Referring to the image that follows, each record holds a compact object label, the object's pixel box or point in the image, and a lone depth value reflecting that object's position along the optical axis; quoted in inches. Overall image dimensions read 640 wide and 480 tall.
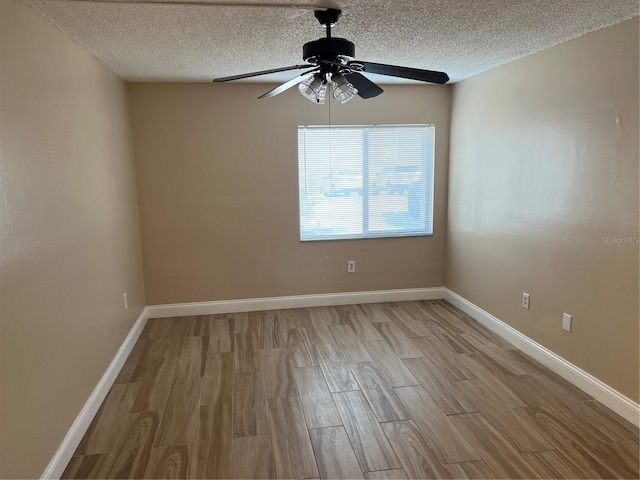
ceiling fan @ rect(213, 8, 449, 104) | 81.1
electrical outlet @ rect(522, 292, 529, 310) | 133.8
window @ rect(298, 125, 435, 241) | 172.7
